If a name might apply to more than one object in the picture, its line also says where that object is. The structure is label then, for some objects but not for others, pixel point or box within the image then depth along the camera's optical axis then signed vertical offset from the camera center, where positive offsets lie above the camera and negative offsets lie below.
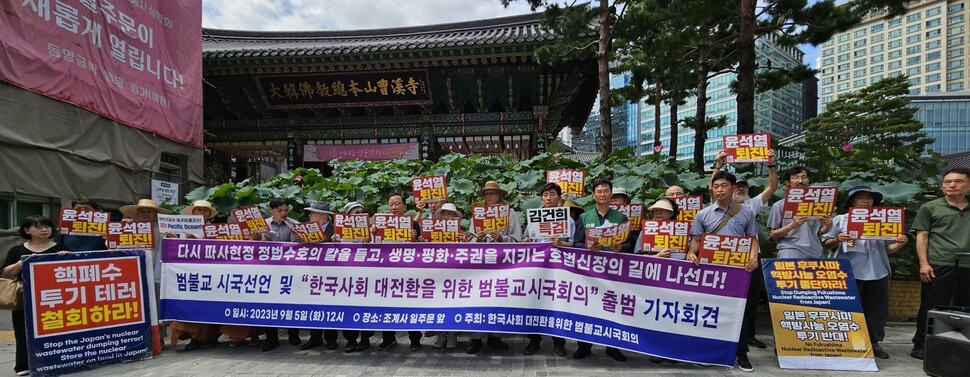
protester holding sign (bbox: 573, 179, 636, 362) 4.30 -0.35
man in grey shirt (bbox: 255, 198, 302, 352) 5.06 -0.51
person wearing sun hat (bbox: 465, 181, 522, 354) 4.45 -0.56
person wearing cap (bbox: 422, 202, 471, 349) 4.57 -1.60
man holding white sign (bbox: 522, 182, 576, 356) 4.27 -0.55
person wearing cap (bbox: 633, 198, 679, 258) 4.21 -0.29
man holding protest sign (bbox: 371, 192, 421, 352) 4.55 -1.54
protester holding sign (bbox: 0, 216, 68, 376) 4.02 -0.67
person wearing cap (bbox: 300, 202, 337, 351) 4.61 -0.60
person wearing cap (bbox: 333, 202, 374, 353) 4.57 -1.64
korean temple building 11.62 +2.32
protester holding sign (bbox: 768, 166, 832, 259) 4.18 -0.50
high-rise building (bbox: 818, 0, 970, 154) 59.31 +18.10
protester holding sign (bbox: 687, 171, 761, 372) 3.92 -0.36
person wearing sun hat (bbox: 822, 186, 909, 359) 4.25 -0.79
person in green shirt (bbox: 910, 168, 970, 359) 4.00 -0.57
